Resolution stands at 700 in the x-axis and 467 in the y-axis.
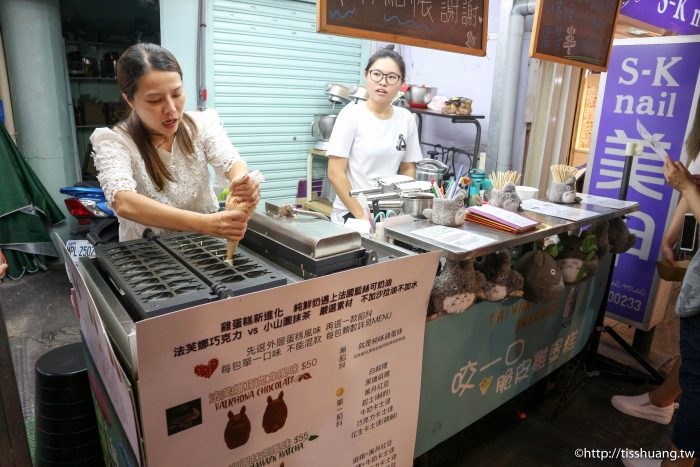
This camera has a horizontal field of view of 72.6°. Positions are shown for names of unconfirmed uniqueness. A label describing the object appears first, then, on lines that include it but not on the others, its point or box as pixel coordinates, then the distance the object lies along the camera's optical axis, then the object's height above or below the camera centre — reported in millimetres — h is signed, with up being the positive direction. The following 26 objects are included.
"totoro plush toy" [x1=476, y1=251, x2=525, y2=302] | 2025 -686
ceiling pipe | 4031 +328
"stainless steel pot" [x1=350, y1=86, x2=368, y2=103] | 4785 +156
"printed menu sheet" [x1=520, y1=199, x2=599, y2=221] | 2342 -462
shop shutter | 4695 +331
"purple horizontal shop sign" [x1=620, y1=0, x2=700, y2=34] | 3363 +751
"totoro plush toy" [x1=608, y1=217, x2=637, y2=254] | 2807 -657
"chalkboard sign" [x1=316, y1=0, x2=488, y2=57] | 1925 +390
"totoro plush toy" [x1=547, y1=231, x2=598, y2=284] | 2445 -697
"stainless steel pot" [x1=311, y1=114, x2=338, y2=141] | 5102 -190
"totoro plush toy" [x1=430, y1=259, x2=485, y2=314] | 1830 -654
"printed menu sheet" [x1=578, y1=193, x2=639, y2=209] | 2691 -466
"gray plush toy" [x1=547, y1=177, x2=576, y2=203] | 2664 -404
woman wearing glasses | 2875 -161
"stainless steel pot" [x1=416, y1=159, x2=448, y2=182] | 2801 -344
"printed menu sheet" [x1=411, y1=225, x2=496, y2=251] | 1817 -476
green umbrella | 4203 -1051
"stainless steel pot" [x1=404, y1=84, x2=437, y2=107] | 4852 +170
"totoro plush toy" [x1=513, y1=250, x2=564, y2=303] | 2158 -715
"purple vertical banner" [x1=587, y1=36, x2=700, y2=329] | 3148 -91
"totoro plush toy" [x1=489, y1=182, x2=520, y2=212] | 2324 -393
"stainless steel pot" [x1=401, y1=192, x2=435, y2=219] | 2174 -399
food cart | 1172 -675
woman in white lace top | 1594 -211
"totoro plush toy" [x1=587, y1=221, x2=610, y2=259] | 2668 -640
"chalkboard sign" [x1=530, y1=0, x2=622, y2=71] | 2654 +504
